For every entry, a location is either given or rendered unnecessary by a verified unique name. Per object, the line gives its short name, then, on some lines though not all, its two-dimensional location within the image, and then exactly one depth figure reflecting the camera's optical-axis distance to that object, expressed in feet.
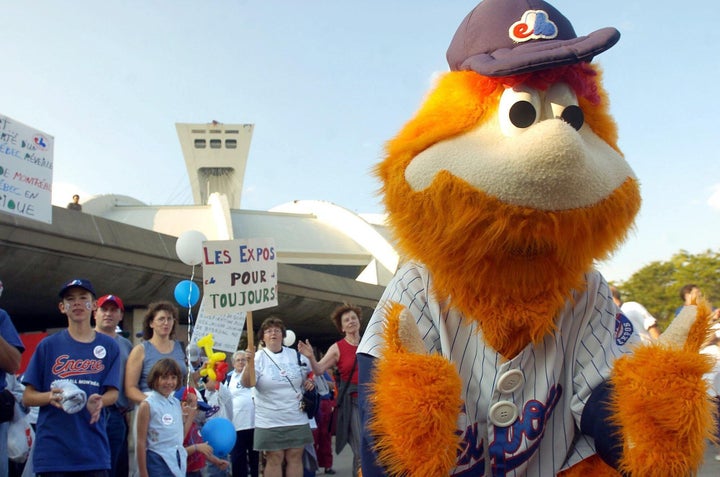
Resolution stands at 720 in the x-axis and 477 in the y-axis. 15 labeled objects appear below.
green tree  70.85
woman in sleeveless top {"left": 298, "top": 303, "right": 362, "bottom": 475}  21.57
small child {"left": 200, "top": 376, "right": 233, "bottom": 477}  23.72
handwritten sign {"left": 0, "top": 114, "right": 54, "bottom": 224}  18.62
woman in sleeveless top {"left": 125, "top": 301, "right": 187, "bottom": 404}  18.03
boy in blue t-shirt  13.96
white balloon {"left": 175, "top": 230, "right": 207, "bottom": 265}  28.61
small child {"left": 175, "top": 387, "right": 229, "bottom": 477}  19.86
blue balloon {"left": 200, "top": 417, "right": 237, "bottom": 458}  21.53
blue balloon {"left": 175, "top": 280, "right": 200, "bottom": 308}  27.89
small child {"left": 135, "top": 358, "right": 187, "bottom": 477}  17.19
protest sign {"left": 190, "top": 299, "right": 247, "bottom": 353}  26.71
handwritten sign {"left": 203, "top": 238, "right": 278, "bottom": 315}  23.52
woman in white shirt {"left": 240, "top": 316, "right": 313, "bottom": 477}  22.91
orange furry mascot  6.61
